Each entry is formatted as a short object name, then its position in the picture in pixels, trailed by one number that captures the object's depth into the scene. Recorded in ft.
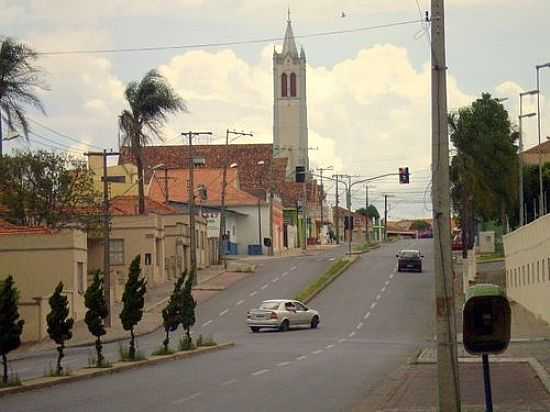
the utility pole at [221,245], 279.69
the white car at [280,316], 167.32
